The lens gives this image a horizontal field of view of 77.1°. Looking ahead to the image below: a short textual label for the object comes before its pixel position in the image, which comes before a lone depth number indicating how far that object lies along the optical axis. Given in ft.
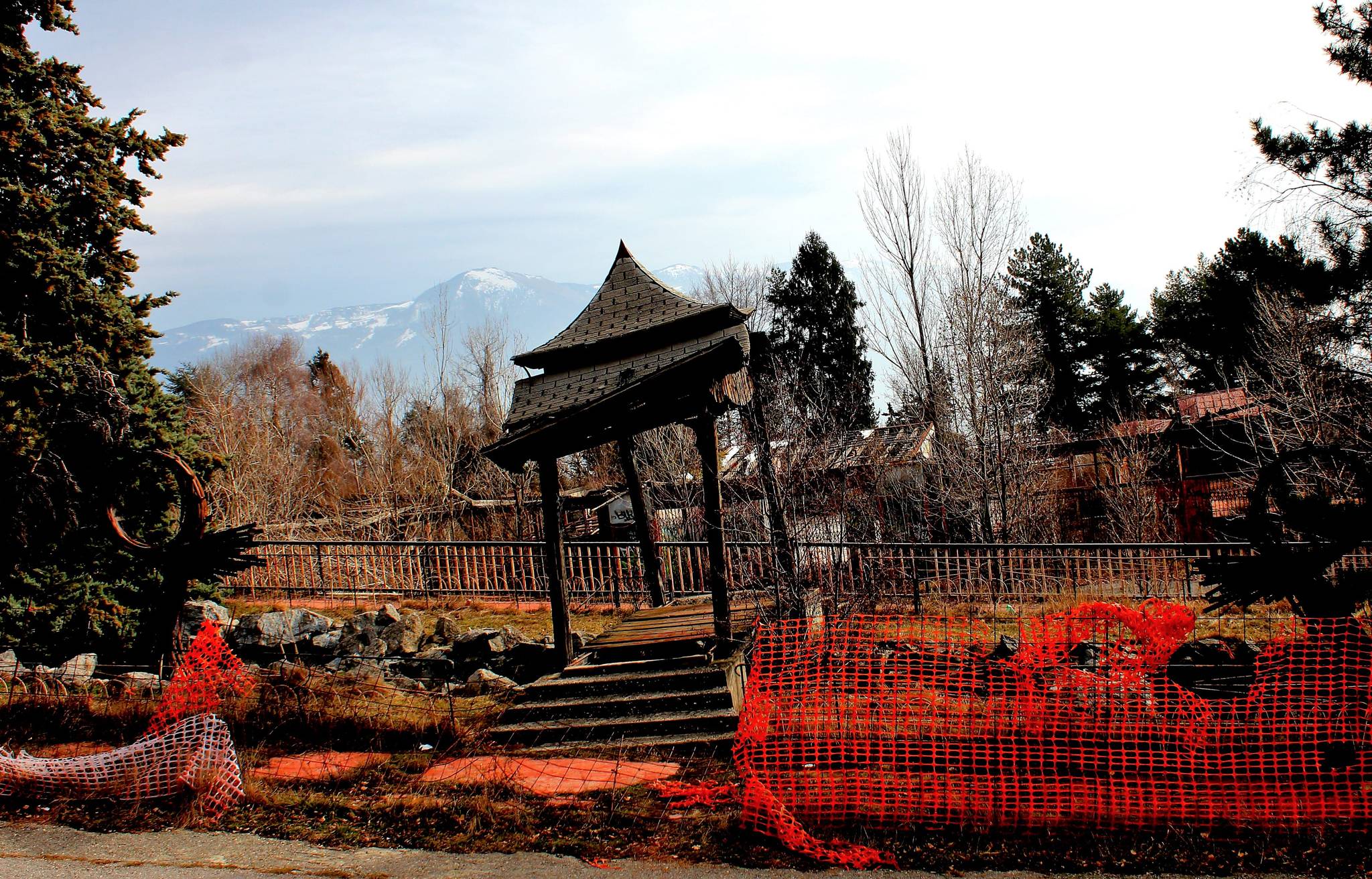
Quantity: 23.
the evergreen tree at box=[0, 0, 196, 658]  38.32
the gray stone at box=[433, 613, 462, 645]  41.32
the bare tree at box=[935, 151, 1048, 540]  81.00
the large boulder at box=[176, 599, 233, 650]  43.86
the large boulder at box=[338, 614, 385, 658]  38.96
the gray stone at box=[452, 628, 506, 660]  38.01
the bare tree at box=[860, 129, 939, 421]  95.30
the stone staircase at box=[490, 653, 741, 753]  25.18
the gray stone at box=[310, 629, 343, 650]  40.42
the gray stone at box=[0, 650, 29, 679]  31.35
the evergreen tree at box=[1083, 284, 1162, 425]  144.97
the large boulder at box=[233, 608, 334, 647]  40.83
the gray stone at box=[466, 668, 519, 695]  31.07
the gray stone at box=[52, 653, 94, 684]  31.50
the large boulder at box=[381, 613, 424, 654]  39.50
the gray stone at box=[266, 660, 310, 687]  28.58
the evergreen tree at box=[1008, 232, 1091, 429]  148.05
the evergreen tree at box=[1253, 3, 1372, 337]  60.75
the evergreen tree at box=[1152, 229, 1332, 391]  96.51
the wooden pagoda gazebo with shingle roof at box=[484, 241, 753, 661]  29.25
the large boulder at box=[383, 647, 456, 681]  36.40
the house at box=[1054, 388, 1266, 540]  87.10
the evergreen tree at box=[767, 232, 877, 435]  142.00
